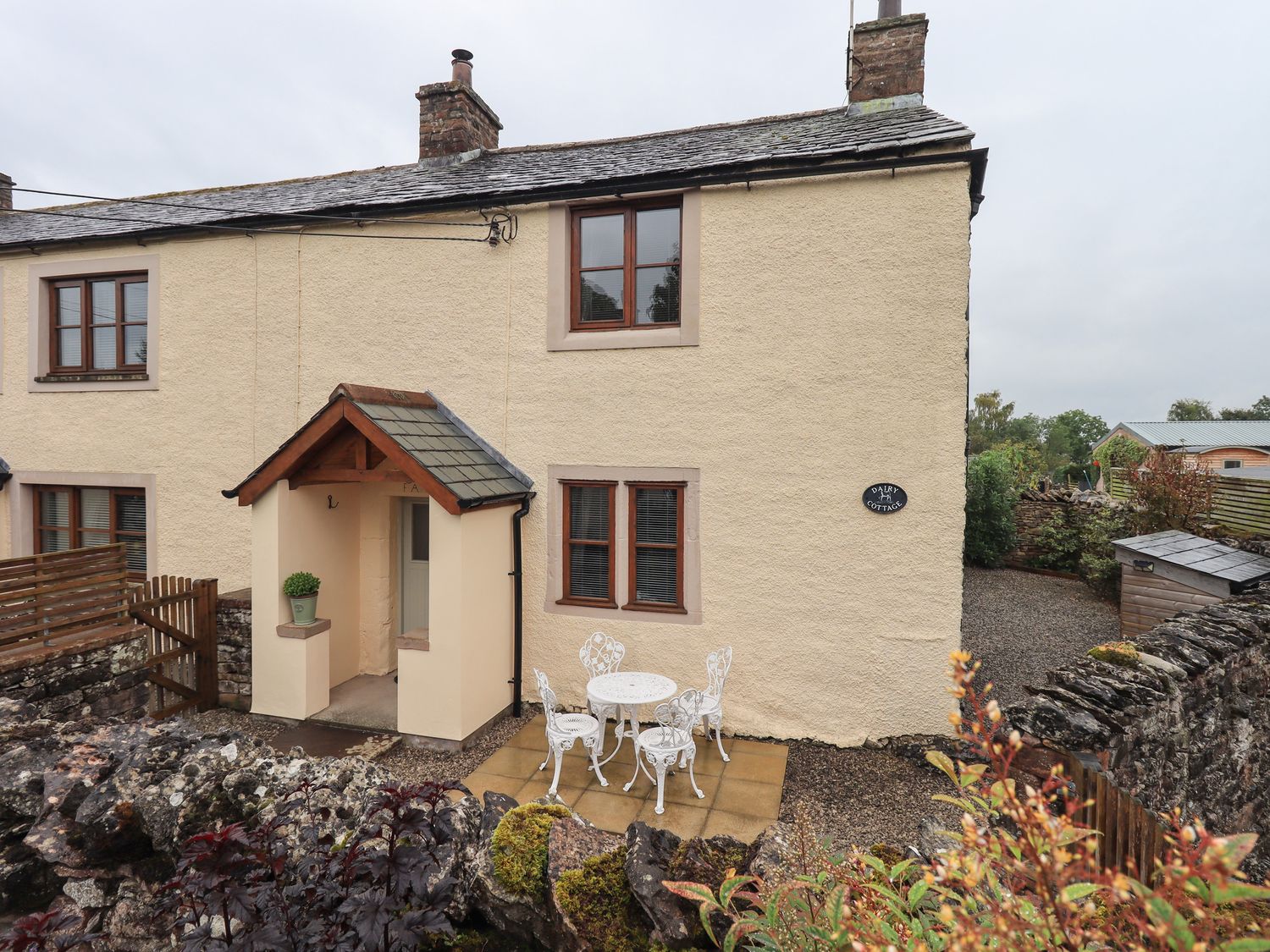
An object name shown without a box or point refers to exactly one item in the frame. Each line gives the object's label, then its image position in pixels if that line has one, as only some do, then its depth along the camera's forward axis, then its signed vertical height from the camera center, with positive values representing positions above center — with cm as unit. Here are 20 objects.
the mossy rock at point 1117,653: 523 -158
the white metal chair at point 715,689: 670 -245
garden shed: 893 -155
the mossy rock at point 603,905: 255 -186
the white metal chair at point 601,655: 725 -227
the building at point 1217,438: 4288 +228
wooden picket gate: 749 -225
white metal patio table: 616 -231
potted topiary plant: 743 -158
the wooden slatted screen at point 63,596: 600 -141
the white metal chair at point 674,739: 552 -251
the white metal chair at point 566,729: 590 -257
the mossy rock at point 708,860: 259 -170
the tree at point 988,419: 5044 +396
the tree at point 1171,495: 1208 -51
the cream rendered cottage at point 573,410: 687 +66
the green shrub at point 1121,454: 2172 +54
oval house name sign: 683 -35
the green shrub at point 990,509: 1520 -103
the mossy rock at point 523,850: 279 -178
